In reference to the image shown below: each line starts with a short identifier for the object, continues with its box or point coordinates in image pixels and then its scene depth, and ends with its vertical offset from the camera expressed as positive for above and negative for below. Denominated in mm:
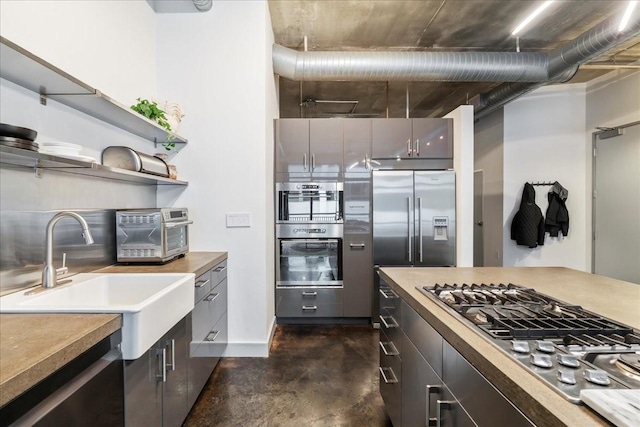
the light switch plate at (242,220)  2656 -75
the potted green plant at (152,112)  2123 +731
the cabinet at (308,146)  3338 +738
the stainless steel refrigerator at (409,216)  3332 -61
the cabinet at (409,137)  3404 +850
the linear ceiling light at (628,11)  1777 +1232
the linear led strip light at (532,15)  2457 +1708
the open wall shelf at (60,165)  1209 +242
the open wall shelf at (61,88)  1171 +619
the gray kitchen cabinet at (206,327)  1779 -807
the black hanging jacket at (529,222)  4293 -172
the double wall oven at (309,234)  3301 -252
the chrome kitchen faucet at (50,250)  1370 -174
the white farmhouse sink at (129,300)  1102 -410
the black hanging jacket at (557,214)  4316 -58
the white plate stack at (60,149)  1327 +291
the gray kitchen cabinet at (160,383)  1148 -761
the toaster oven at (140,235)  2039 -159
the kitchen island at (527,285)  564 -368
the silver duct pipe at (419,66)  3170 +1565
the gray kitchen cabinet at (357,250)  3357 -444
